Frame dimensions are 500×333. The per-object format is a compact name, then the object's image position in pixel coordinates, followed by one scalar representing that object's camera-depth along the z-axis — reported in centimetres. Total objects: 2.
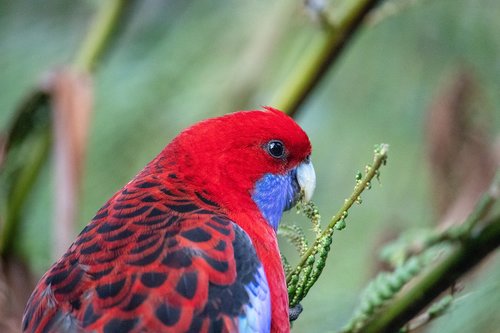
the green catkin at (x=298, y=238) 269
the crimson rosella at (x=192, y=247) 269
